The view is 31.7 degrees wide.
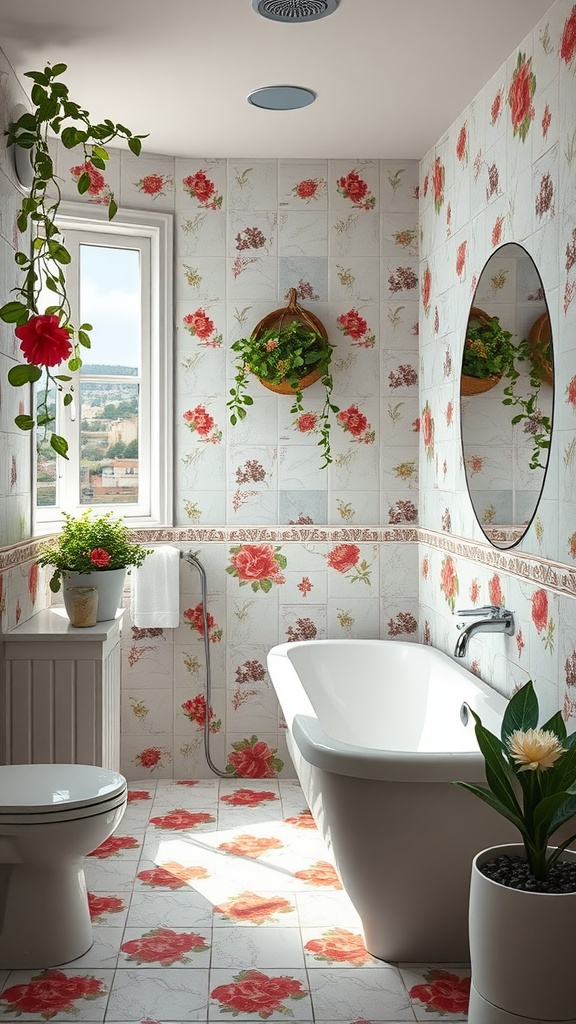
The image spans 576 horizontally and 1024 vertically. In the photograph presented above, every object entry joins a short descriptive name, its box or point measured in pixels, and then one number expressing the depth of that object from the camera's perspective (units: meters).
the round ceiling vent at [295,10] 2.74
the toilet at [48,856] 2.52
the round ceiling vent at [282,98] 3.43
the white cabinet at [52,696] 3.18
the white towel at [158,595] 4.13
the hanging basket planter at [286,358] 4.09
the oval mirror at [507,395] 2.82
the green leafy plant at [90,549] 3.42
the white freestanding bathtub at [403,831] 2.45
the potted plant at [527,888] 2.01
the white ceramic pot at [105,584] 3.41
